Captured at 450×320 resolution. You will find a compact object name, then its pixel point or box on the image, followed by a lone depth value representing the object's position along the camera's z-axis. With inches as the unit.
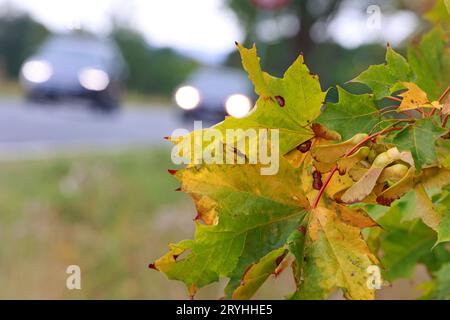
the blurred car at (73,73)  1166.4
